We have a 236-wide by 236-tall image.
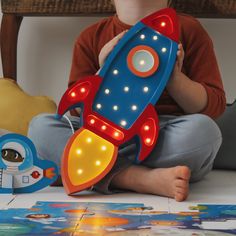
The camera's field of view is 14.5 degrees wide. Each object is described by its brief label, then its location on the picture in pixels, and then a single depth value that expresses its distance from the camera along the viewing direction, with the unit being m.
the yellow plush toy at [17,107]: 1.97
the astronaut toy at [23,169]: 1.63
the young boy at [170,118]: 1.65
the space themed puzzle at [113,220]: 1.36
